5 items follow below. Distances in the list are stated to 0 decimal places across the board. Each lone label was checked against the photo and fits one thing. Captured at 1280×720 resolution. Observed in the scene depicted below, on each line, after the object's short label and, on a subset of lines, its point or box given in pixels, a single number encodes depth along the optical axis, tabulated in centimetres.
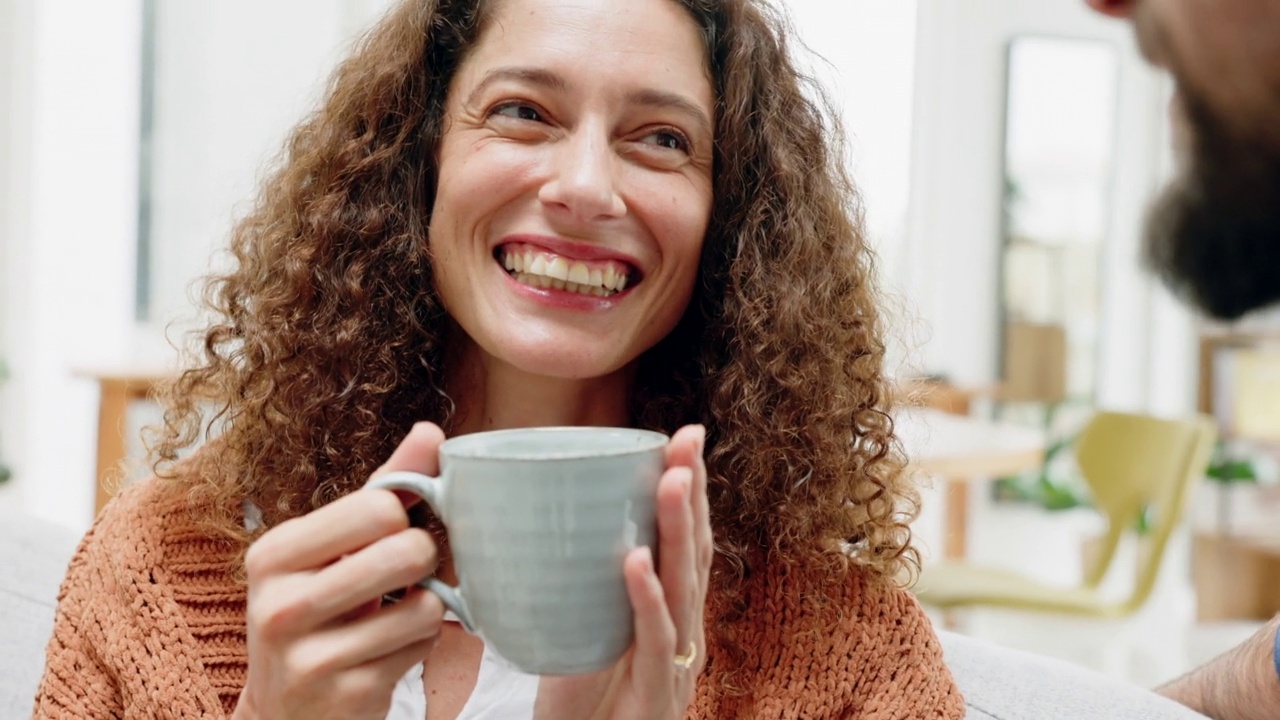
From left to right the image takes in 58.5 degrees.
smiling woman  98
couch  105
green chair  251
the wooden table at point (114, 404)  295
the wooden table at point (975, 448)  246
